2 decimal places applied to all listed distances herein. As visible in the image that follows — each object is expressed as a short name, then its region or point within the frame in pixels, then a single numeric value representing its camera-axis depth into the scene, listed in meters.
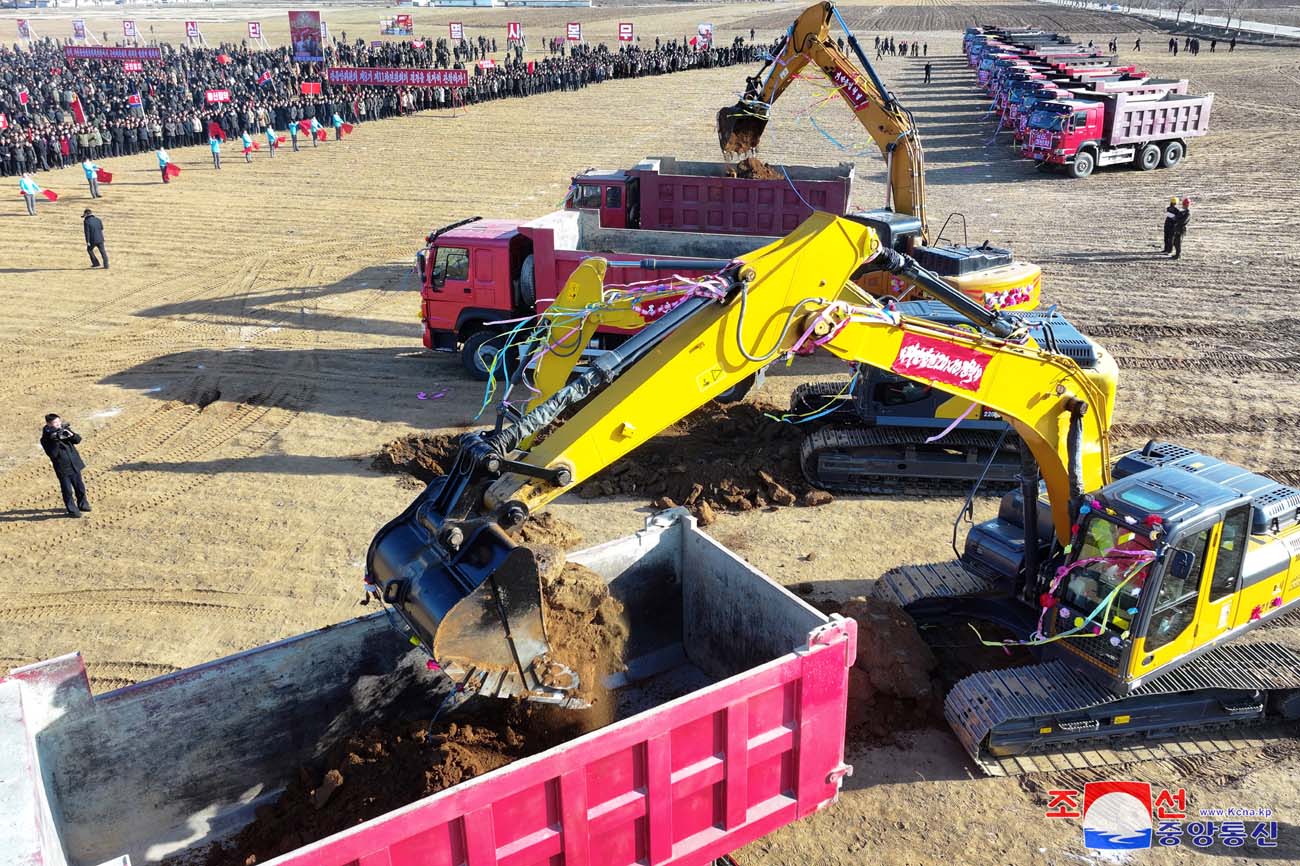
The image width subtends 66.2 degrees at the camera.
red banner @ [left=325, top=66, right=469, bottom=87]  41.81
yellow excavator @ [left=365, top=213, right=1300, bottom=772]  5.54
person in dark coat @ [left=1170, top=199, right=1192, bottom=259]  19.66
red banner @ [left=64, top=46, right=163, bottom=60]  57.69
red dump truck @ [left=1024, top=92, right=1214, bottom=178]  28.02
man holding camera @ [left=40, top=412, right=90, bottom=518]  10.87
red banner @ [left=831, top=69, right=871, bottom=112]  15.94
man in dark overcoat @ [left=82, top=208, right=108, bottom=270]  20.39
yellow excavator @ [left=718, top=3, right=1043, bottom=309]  15.25
